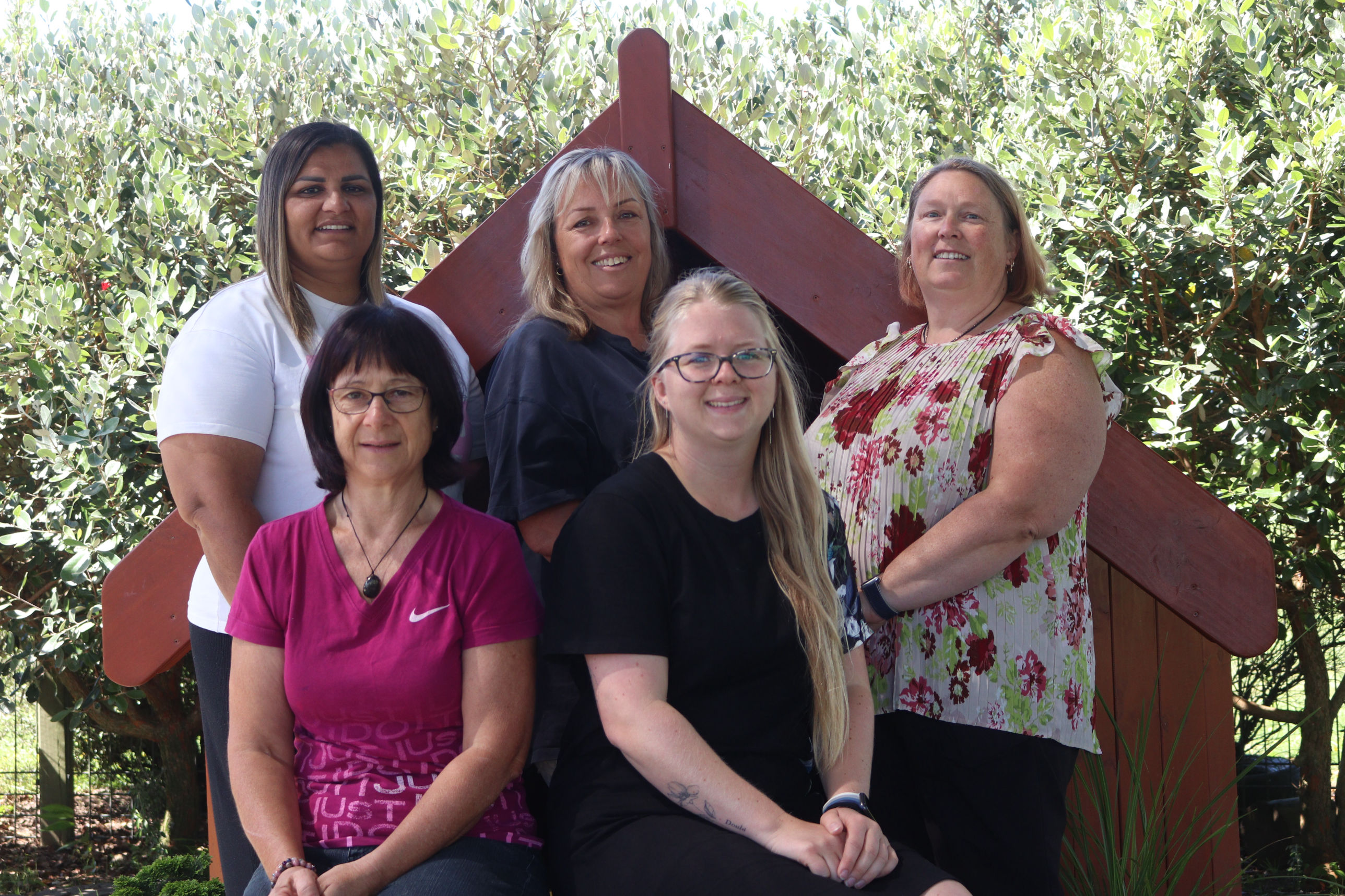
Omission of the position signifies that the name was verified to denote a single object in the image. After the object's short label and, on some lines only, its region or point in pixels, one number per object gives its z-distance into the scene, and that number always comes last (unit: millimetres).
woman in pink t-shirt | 1934
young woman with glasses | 1826
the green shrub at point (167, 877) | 3160
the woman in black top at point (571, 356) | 2193
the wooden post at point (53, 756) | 5348
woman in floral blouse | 2166
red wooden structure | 2598
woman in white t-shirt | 2176
